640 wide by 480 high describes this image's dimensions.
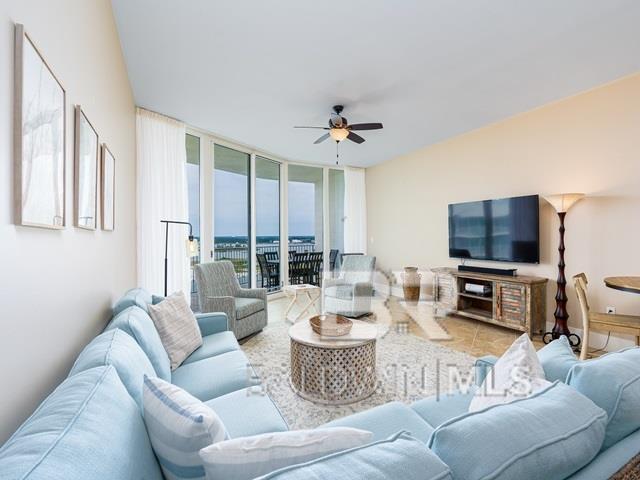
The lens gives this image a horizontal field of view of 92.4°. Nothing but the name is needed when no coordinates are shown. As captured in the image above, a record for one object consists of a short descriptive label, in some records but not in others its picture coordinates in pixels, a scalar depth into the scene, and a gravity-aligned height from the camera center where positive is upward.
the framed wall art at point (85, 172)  1.43 +0.36
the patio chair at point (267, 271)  5.65 -0.58
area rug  2.16 -1.17
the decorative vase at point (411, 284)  5.39 -0.78
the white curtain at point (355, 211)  6.67 +0.65
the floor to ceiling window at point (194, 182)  4.48 +0.87
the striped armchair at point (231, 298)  3.46 -0.69
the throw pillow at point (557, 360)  1.16 -0.47
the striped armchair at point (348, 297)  4.36 -0.82
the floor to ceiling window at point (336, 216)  6.79 +0.54
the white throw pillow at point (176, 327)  1.98 -0.59
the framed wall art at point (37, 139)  0.88 +0.34
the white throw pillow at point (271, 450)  0.65 -0.47
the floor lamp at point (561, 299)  3.37 -0.66
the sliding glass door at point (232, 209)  4.90 +0.53
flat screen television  3.84 +0.14
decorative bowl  2.38 -0.68
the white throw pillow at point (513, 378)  1.02 -0.49
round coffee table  2.23 -0.94
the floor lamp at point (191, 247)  3.37 -0.07
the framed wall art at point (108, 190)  2.00 +0.37
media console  3.62 -0.78
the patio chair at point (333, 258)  6.78 -0.40
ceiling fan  3.45 +1.29
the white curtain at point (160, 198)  3.71 +0.54
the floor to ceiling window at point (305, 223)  6.18 +0.36
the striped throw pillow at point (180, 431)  0.76 -0.49
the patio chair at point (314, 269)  6.29 -0.60
